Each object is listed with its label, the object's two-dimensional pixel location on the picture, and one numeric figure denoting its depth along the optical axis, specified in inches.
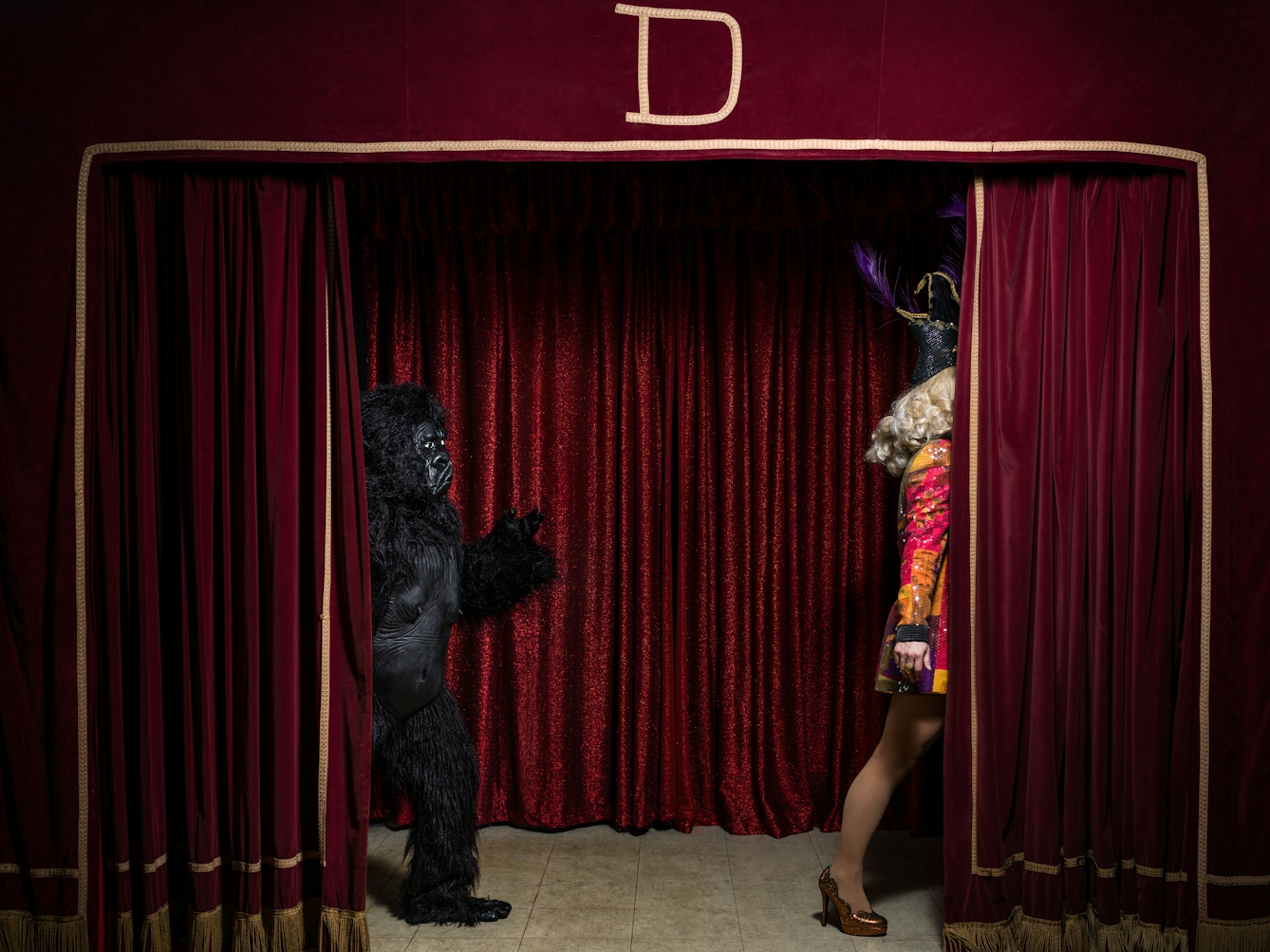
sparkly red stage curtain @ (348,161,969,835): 132.2
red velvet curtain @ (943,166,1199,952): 89.6
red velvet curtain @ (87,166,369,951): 89.0
